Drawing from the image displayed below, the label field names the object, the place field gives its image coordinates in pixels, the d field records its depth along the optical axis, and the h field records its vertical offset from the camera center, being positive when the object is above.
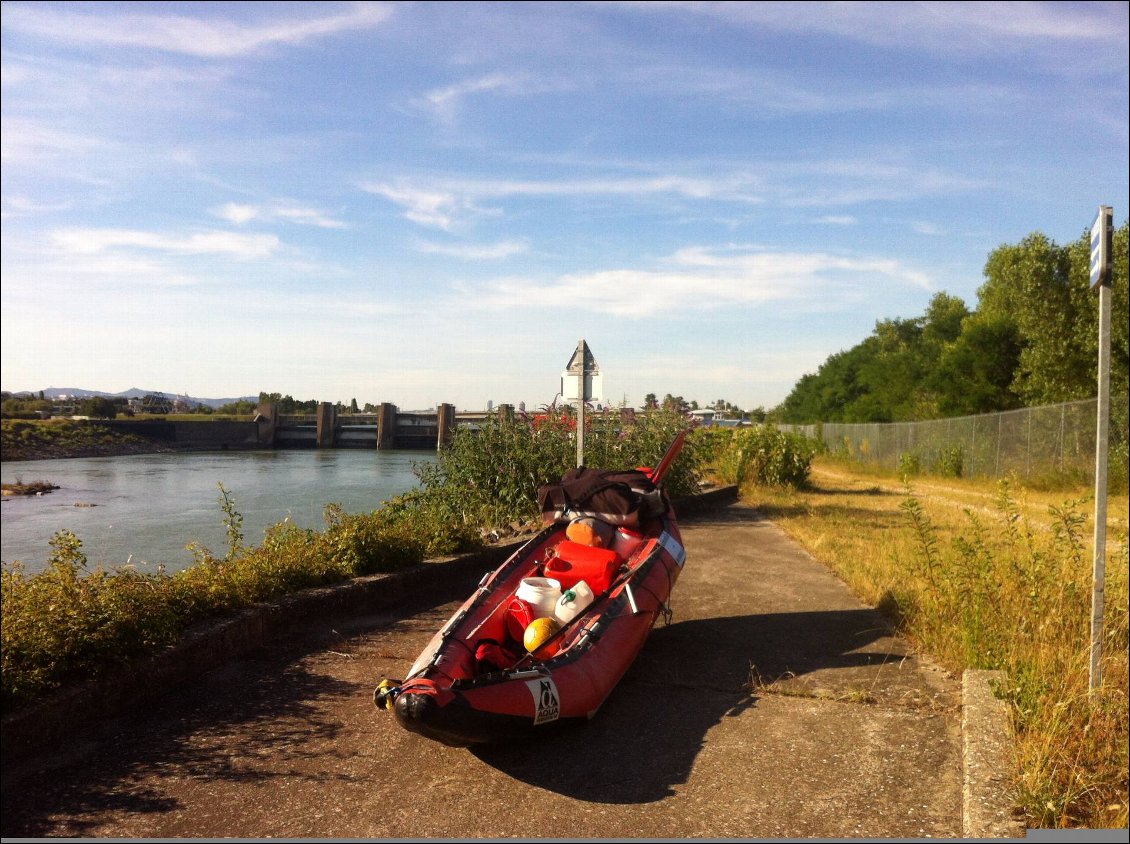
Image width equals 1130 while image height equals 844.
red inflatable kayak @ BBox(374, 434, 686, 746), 4.41 -1.26
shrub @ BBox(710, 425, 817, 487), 19.70 -0.54
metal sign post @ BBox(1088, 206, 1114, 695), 4.96 +0.18
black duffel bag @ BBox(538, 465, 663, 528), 7.07 -0.55
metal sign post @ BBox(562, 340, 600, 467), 11.24 +0.65
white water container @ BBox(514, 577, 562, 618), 5.96 -1.14
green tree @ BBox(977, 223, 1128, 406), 29.91 +4.22
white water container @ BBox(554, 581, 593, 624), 5.94 -1.18
